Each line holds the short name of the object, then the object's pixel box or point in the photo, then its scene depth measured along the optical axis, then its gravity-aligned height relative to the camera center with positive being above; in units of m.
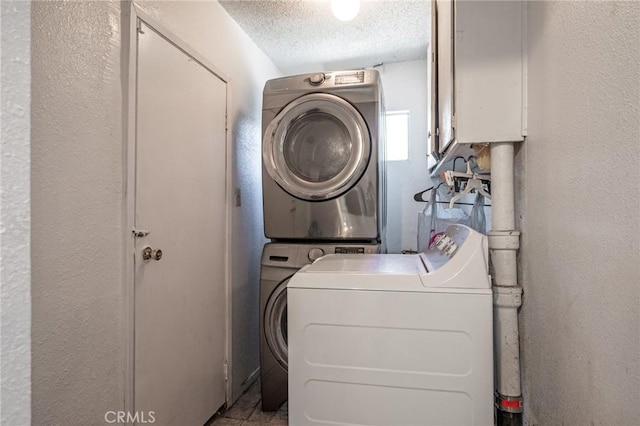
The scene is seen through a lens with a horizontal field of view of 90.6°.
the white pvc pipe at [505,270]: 1.14 -0.20
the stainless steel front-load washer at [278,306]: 1.80 -0.52
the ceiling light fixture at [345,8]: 1.63 +1.09
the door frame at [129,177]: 1.19 +0.15
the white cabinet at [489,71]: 1.14 +0.53
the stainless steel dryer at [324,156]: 1.77 +0.35
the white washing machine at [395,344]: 1.00 -0.42
